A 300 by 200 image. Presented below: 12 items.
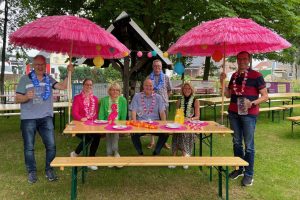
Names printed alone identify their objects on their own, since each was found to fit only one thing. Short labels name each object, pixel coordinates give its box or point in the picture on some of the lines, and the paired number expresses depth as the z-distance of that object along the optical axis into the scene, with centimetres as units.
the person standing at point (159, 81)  724
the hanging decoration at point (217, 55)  614
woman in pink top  605
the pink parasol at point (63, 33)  446
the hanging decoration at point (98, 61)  659
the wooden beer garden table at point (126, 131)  479
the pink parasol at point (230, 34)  458
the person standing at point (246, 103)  502
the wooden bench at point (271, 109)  1111
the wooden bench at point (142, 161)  416
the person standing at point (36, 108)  499
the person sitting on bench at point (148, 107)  635
